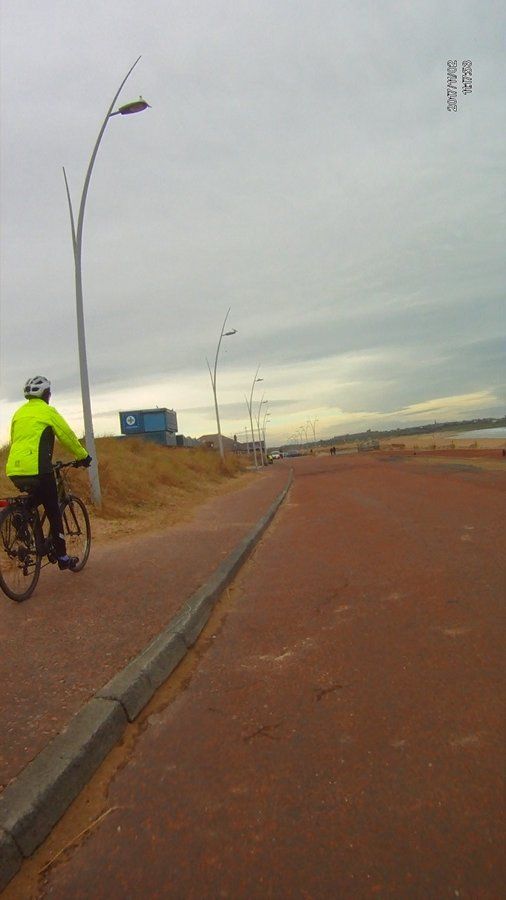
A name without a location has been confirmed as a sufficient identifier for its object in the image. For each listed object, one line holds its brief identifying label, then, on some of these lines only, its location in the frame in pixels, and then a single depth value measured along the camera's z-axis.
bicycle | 5.22
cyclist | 5.53
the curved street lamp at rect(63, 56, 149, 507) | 12.13
